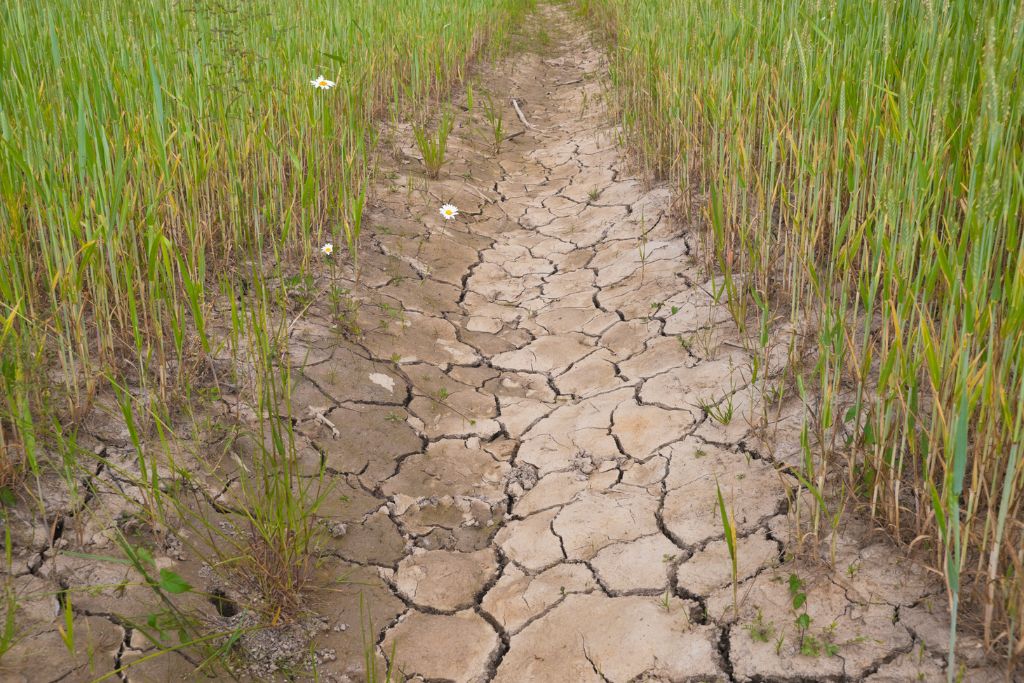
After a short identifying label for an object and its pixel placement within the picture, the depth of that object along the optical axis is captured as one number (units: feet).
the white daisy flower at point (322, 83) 10.69
